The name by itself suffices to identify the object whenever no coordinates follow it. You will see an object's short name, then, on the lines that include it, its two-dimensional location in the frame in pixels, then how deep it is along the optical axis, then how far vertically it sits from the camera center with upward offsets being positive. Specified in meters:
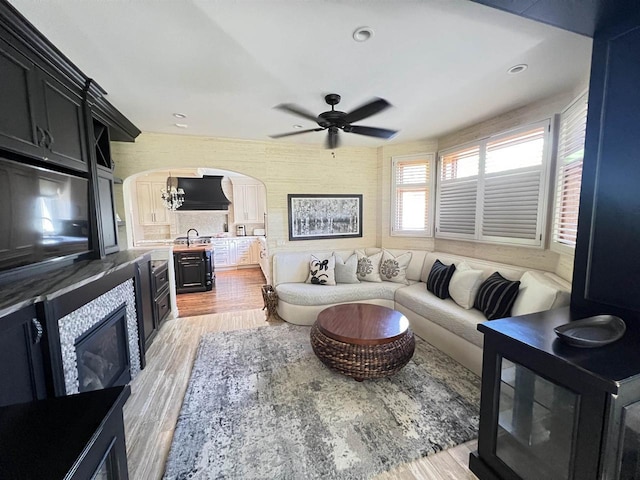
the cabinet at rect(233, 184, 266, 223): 7.64 +0.42
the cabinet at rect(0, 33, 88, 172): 1.54 +0.71
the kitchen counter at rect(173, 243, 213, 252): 5.24 -0.61
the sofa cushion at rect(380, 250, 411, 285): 4.01 -0.78
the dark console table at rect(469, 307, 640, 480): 1.04 -0.86
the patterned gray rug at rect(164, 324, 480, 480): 1.63 -1.50
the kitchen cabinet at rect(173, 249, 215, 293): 5.24 -1.05
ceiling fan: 2.10 +0.85
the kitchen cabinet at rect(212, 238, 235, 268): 7.35 -0.97
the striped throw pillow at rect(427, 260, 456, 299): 3.25 -0.79
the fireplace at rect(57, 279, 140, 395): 1.62 -0.92
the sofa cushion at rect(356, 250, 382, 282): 4.05 -0.80
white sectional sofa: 2.40 -1.01
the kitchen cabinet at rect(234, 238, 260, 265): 7.56 -0.97
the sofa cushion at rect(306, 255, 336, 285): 3.96 -0.81
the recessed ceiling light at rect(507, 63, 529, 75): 2.06 +1.17
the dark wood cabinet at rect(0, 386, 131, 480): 0.72 -0.67
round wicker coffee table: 2.25 -1.12
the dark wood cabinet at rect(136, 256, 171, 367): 2.70 -0.98
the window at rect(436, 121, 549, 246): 2.84 +0.35
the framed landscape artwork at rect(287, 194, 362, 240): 4.41 +0.02
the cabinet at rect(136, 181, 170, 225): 6.73 +0.38
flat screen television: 1.56 +0.02
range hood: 6.70 +0.63
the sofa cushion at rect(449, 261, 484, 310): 2.88 -0.78
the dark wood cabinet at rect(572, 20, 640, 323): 1.41 +0.19
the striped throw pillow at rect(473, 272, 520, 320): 2.53 -0.79
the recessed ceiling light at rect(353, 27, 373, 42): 1.61 +1.14
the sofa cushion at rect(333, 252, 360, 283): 4.01 -0.82
